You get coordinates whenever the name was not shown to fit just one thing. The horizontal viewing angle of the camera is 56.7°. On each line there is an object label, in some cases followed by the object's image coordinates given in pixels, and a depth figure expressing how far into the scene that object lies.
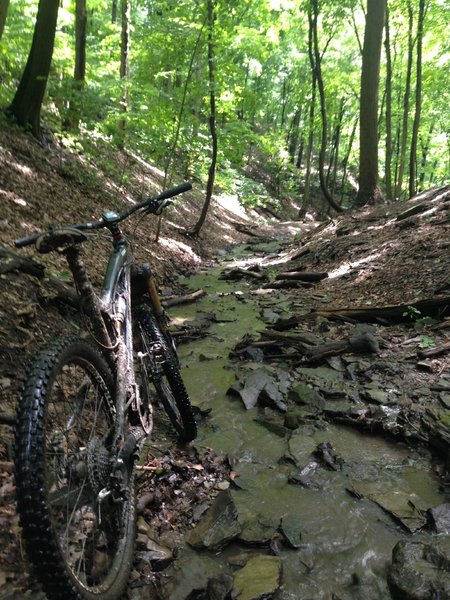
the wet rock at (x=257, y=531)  2.50
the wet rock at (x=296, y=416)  3.74
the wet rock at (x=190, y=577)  2.13
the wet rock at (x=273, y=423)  3.69
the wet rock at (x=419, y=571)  2.05
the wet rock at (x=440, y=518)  2.52
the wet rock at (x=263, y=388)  4.12
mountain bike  1.44
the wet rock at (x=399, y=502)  2.61
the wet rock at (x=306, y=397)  4.02
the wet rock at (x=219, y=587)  2.11
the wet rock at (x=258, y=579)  2.11
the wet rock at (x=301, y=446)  3.29
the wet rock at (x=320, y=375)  4.47
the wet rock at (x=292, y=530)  2.49
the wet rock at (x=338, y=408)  3.84
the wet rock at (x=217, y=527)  2.48
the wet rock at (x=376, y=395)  3.91
